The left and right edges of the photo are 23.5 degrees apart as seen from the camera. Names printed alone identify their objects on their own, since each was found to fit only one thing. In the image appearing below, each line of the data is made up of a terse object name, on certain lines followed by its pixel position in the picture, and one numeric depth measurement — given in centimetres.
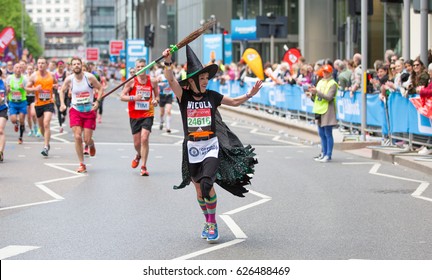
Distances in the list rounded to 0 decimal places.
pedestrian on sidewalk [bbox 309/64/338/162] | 1806
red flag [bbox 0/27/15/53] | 3828
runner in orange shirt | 1975
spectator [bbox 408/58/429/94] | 1766
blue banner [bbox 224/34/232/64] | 4444
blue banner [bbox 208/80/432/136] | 1822
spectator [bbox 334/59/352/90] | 2294
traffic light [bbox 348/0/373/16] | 2115
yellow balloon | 3286
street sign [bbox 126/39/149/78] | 5891
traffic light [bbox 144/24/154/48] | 5459
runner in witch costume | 934
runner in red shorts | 1592
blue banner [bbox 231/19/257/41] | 4200
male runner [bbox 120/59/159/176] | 1585
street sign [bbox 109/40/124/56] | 10612
